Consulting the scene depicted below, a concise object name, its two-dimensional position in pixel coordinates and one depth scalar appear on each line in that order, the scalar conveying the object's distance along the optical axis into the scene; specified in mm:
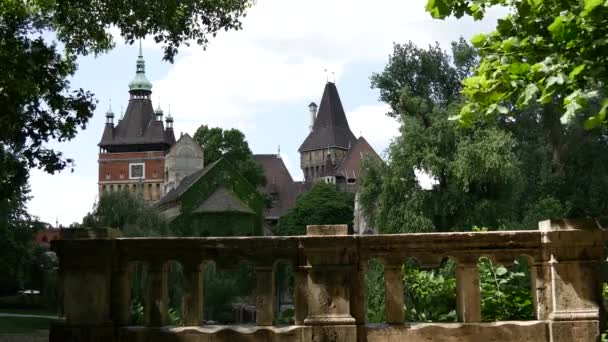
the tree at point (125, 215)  40812
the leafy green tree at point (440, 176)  32375
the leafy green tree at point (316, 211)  72625
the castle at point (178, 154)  93819
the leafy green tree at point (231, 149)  78375
